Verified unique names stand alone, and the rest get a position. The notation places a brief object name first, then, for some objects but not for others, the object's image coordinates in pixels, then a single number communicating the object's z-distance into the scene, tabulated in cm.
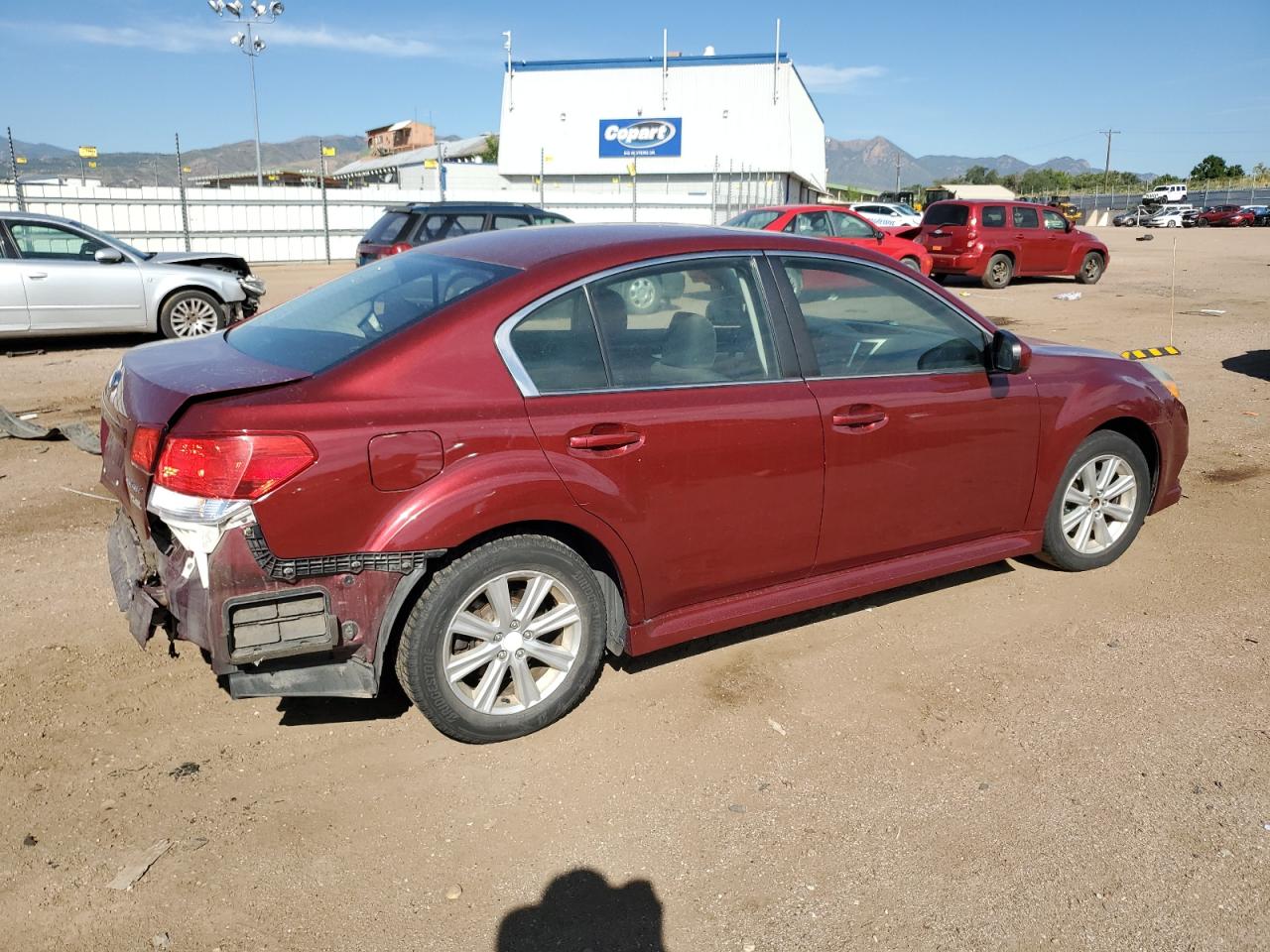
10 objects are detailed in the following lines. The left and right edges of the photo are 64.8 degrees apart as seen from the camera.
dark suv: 1416
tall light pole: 3675
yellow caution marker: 1110
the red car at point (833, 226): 1689
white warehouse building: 4934
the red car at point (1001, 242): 1950
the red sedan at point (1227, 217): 5400
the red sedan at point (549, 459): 300
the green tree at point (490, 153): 8362
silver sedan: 1080
